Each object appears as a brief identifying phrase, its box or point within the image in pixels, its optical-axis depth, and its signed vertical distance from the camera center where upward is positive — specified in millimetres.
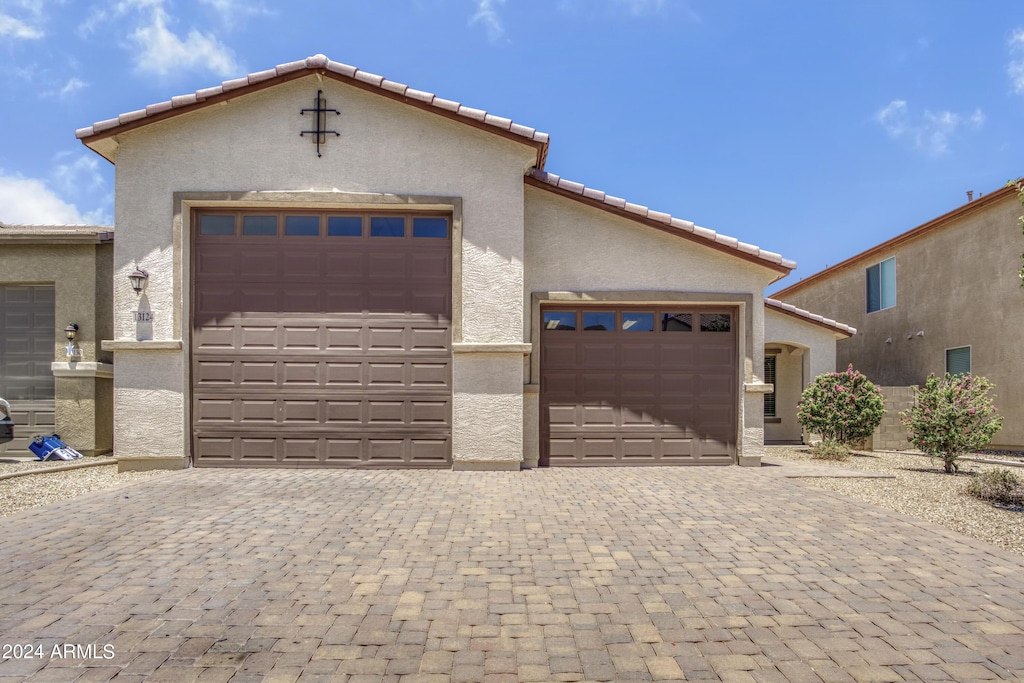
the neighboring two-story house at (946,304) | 12539 +1267
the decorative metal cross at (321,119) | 8555 +3695
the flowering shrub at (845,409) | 11617 -1305
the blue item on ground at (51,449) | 9586 -1837
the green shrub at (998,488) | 7000 -1879
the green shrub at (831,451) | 10844 -2092
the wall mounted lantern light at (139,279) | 8322 +1082
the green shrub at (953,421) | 9227 -1258
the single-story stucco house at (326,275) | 8477 +1210
